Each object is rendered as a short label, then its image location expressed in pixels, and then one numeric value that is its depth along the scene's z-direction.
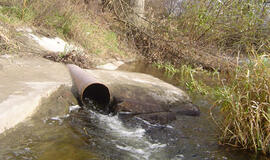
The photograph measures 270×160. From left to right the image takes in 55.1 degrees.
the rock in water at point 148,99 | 4.30
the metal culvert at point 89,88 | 4.25
